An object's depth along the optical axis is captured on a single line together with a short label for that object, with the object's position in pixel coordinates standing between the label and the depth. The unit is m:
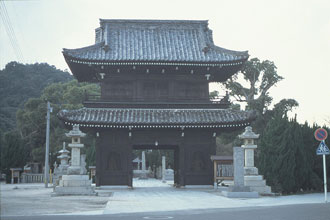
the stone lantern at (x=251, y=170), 22.25
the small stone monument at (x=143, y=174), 60.84
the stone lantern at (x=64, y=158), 36.10
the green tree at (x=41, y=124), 55.75
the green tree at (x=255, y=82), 42.94
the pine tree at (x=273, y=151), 23.12
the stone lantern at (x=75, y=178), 22.36
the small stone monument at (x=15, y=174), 42.81
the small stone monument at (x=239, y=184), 20.66
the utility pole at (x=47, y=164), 32.22
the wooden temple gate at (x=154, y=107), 27.33
